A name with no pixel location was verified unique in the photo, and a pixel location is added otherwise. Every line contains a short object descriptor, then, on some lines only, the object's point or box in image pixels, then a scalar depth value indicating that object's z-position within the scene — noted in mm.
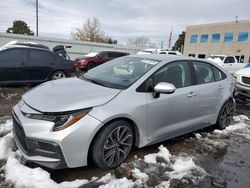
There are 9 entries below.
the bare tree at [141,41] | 55508
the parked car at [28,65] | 5996
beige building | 24613
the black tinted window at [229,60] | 12912
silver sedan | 2122
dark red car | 11992
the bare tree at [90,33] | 43011
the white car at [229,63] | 12475
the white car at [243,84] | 5624
